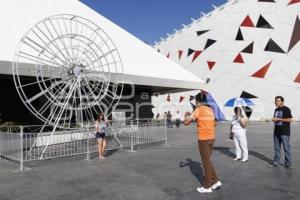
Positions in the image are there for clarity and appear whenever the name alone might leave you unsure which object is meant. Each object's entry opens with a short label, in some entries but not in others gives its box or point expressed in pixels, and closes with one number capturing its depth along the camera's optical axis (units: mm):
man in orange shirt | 4399
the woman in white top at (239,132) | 6516
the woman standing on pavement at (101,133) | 7411
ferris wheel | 8325
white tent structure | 9939
